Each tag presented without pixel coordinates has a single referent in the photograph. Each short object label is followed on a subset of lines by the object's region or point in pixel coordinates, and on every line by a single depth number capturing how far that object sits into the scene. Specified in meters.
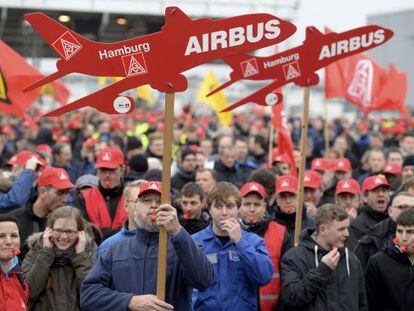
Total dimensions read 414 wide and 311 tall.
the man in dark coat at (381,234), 16.52
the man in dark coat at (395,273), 14.78
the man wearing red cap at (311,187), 20.48
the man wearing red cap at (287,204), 17.36
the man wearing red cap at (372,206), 17.87
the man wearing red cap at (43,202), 16.05
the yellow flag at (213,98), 35.17
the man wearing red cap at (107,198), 17.89
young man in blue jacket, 13.12
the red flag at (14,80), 20.11
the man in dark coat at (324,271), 13.67
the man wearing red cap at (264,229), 14.87
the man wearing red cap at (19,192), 18.06
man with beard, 11.19
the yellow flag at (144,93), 49.60
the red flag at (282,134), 24.59
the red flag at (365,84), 29.31
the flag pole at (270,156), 25.18
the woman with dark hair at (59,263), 13.08
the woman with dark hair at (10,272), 12.37
